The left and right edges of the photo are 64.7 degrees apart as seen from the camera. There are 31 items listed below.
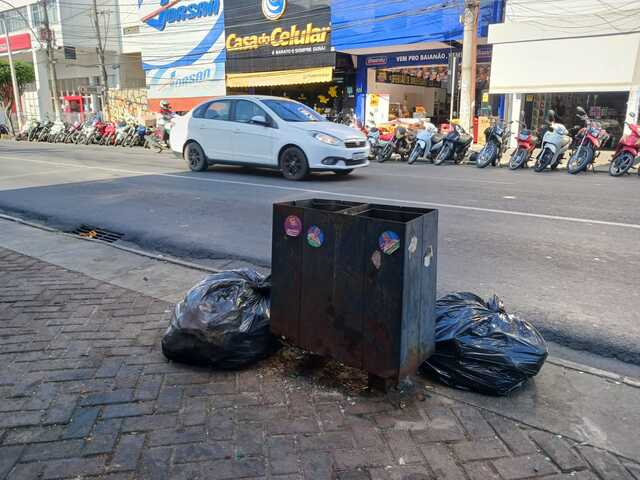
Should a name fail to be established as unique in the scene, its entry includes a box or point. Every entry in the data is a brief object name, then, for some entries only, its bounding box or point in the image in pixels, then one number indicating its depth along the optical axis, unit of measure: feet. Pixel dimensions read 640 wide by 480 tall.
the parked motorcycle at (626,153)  36.91
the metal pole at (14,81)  109.81
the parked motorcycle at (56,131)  84.43
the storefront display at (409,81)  72.18
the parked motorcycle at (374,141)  50.80
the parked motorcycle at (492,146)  44.06
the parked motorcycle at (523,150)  42.55
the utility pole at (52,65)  102.32
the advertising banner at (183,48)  92.02
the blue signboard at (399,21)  61.26
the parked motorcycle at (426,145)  47.57
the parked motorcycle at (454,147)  46.47
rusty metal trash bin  7.90
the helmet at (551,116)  40.67
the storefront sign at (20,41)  123.13
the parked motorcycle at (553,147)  40.14
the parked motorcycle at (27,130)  90.84
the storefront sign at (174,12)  91.66
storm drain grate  20.81
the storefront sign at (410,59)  70.03
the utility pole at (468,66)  50.49
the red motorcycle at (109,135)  72.59
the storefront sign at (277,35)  75.87
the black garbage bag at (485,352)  8.63
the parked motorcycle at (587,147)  38.65
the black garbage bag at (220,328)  9.36
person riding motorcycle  62.48
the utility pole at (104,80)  95.11
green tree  119.44
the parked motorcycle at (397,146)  49.57
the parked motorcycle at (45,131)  87.71
